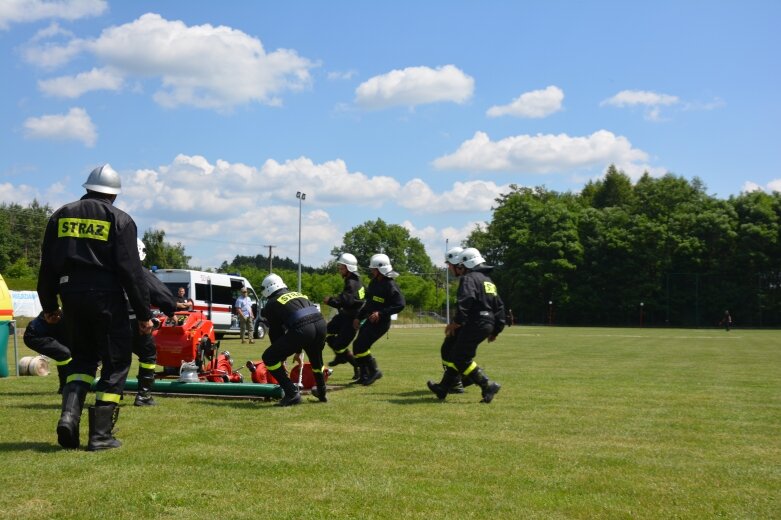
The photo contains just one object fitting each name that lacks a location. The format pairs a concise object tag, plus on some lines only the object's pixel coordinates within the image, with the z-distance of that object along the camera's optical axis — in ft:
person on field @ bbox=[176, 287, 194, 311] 35.04
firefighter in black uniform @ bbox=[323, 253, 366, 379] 42.22
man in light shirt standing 96.63
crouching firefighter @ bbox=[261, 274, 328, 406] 32.17
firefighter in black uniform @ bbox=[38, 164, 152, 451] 21.65
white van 97.66
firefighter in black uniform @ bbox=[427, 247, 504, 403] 34.30
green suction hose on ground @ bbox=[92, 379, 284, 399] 33.06
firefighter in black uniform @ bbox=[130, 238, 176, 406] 30.22
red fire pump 36.96
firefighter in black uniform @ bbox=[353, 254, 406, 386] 41.11
